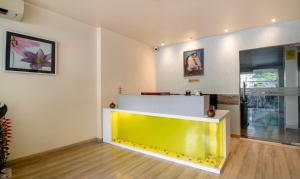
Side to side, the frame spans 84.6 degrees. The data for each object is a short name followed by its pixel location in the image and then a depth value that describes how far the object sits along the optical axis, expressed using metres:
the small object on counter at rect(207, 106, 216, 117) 2.51
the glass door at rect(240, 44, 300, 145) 3.61
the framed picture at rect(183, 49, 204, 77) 4.91
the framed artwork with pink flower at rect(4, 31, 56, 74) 2.71
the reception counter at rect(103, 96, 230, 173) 2.64
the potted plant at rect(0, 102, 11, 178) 2.28
